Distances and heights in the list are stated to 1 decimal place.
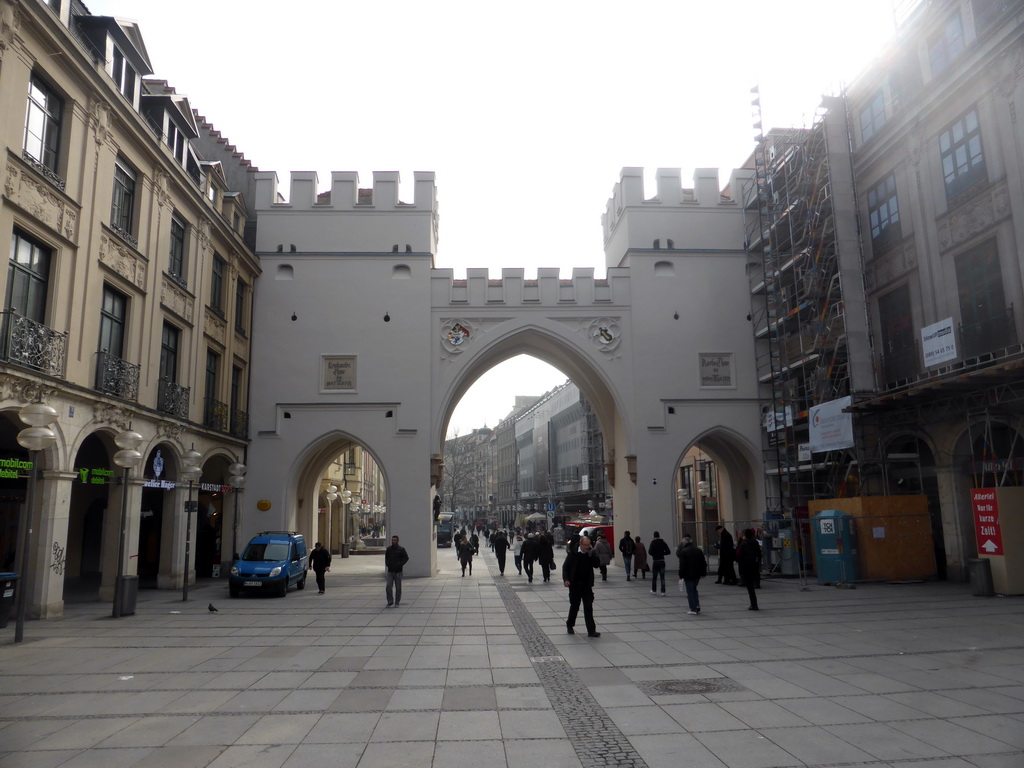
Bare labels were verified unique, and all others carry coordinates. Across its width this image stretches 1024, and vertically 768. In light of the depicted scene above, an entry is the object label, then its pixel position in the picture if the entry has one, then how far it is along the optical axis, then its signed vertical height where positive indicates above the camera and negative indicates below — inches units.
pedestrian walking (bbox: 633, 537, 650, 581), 940.6 -51.2
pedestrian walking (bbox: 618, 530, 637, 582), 960.8 -39.6
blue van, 770.2 -43.1
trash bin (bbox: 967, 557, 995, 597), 658.8 -56.6
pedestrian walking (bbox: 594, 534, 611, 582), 908.6 -40.9
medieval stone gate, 1077.8 +265.4
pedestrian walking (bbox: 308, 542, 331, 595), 812.6 -43.1
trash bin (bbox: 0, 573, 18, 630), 484.7 -42.3
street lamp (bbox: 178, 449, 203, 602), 752.3 +52.3
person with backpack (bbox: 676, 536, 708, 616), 577.9 -39.6
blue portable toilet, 778.8 -35.1
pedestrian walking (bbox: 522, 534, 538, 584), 928.3 -43.7
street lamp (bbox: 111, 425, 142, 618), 599.8 +52.4
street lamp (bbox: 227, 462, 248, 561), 931.3 +58.0
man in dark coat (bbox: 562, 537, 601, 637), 492.4 -41.2
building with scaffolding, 715.4 +256.5
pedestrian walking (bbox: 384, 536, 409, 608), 679.1 -38.6
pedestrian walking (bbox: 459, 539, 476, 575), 1063.7 -45.9
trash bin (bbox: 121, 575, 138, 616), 610.9 -55.1
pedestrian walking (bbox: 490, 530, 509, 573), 1037.8 -38.6
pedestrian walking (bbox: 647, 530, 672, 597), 748.0 -38.1
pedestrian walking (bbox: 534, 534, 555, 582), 896.9 -42.6
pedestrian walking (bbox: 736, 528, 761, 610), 607.2 -37.8
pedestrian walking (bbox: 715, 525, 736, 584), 829.5 -45.5
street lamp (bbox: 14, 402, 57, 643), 472.7 +51.4
